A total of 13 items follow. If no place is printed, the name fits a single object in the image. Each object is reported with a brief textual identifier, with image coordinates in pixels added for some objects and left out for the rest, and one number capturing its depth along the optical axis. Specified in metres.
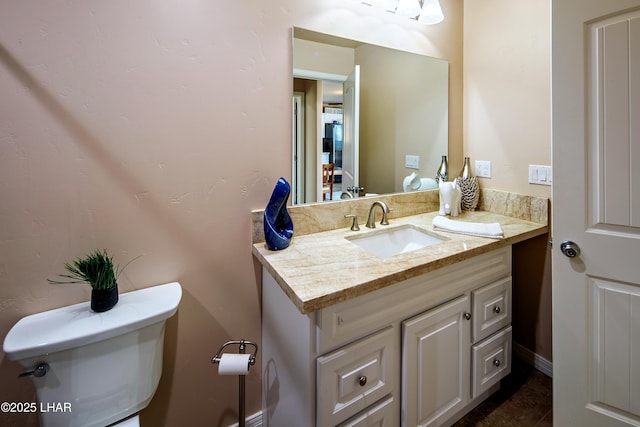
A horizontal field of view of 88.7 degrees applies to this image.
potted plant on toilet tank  1.02
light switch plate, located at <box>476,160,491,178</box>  2.02
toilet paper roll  1.11
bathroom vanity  1.04
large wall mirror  1.53
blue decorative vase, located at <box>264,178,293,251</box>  1.32
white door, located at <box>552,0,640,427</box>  1.14
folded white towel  1.47
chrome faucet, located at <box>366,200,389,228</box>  1.62
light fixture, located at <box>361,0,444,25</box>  1.66
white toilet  0.90
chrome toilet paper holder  1.16
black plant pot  1.03
